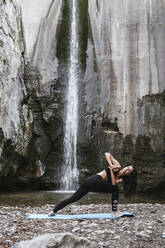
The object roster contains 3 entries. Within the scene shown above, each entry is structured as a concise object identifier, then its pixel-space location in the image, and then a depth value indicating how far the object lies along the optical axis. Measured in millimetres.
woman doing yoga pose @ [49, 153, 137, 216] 6129
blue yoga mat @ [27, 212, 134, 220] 6148
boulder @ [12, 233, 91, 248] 3471
